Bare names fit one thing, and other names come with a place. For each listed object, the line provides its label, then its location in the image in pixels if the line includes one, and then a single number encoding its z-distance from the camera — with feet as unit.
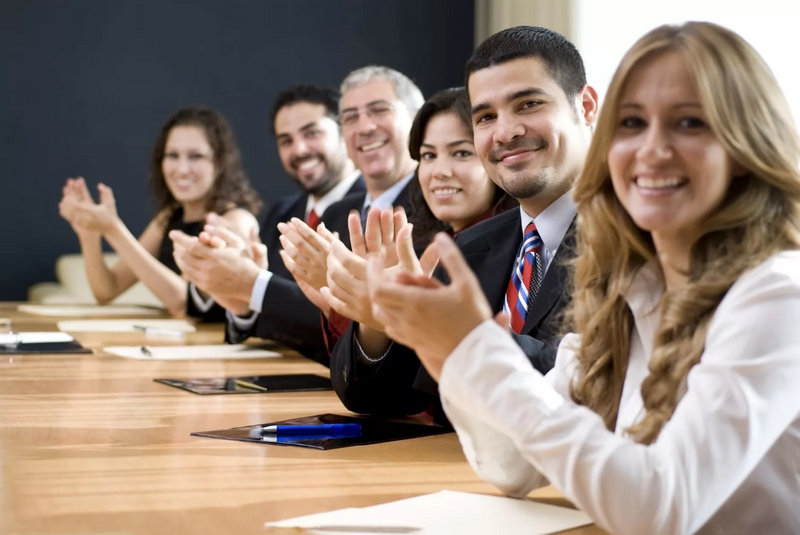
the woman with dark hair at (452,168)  8.58
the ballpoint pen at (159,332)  10.86
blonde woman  3.23
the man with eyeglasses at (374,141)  10.43
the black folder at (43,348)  9.16
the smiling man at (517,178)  6.28
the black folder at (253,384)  7.19
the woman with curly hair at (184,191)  14.94
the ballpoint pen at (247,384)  7.23
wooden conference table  4.03
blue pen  5.56
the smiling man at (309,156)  13.83
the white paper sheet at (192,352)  9.16
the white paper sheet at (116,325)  11.58
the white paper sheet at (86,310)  13.88
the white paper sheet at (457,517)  3.83
